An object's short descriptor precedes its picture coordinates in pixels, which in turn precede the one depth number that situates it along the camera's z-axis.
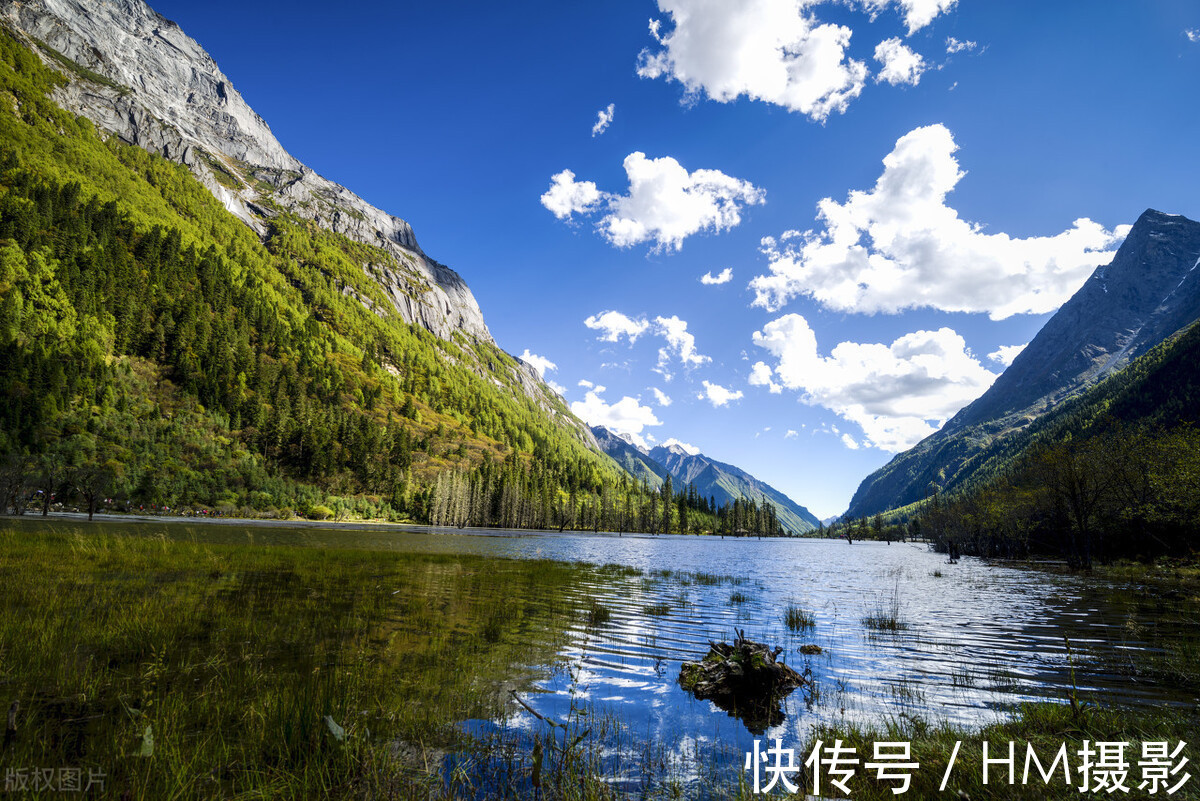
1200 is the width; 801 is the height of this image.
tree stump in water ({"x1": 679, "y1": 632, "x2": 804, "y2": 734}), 10.64
